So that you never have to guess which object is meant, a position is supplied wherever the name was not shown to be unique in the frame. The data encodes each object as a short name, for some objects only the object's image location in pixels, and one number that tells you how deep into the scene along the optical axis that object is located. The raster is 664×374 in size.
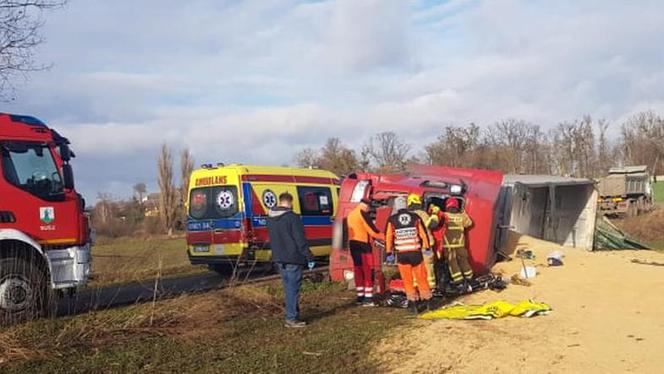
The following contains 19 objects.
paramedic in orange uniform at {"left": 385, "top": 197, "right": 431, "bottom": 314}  9.58
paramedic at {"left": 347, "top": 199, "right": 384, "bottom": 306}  10.55
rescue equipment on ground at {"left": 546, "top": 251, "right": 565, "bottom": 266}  13.85
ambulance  15.58
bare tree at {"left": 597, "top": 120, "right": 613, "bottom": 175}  61.33
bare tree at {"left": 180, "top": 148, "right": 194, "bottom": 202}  56.62
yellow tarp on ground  8.87
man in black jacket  9.08
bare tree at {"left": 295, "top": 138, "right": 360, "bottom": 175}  54.74
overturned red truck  12.22
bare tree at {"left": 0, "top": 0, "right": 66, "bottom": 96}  12.00
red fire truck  9.84
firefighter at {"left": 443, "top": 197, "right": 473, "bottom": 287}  11.16
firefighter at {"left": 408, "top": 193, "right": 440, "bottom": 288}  9.73
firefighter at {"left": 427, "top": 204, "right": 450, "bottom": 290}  10.84
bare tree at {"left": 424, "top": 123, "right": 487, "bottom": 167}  55.12
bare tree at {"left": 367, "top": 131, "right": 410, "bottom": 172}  60.11
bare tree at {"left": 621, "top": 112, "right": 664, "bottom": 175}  65.56
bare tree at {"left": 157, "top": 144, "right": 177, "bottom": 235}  52.50
